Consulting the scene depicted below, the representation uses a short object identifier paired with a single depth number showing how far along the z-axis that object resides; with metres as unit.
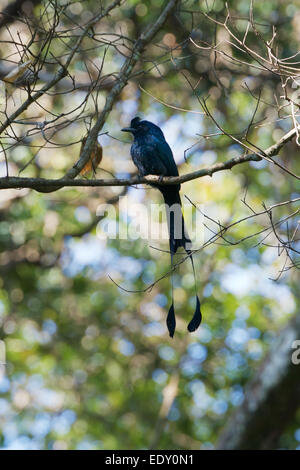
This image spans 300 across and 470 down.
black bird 7.93
